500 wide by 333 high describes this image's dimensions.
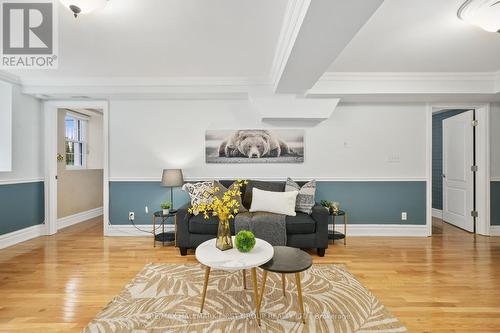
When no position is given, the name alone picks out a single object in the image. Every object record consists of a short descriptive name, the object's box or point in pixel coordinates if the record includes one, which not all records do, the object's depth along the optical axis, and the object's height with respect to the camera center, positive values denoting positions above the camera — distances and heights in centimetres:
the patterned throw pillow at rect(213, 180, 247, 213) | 355 -38
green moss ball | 203 -61
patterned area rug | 190 -118
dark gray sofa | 329 -83
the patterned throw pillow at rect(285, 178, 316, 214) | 355 -43
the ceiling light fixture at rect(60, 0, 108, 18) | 188 +121
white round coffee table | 184 -70
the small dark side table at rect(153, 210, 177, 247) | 369 -102
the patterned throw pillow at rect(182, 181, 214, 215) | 361 -36
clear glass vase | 212 -58
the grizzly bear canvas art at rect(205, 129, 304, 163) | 425 +33
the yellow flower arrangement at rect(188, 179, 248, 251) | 210 -50
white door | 444 -10
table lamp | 379 -18
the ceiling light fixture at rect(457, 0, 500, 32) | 197 +122
